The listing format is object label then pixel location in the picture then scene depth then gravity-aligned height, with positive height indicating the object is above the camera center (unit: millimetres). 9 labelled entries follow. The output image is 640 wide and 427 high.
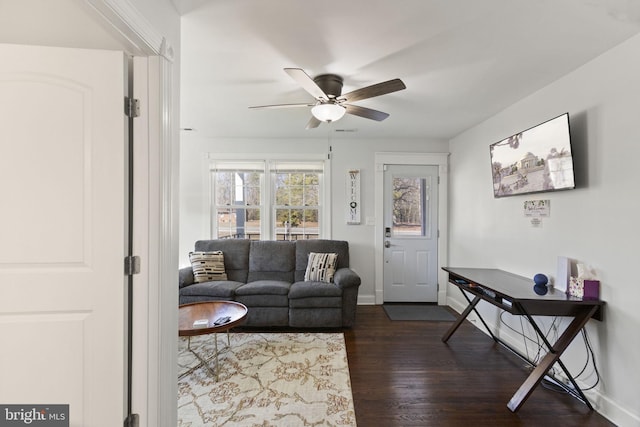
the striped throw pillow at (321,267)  3689 -659
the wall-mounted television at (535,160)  2215 +496
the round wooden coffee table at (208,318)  2271 -885
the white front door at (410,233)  4305 -253
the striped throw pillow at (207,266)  3660 -642
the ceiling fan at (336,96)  2068 +935
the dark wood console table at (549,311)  1984 -674
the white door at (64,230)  1322 -64
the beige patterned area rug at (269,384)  1926 -1335
